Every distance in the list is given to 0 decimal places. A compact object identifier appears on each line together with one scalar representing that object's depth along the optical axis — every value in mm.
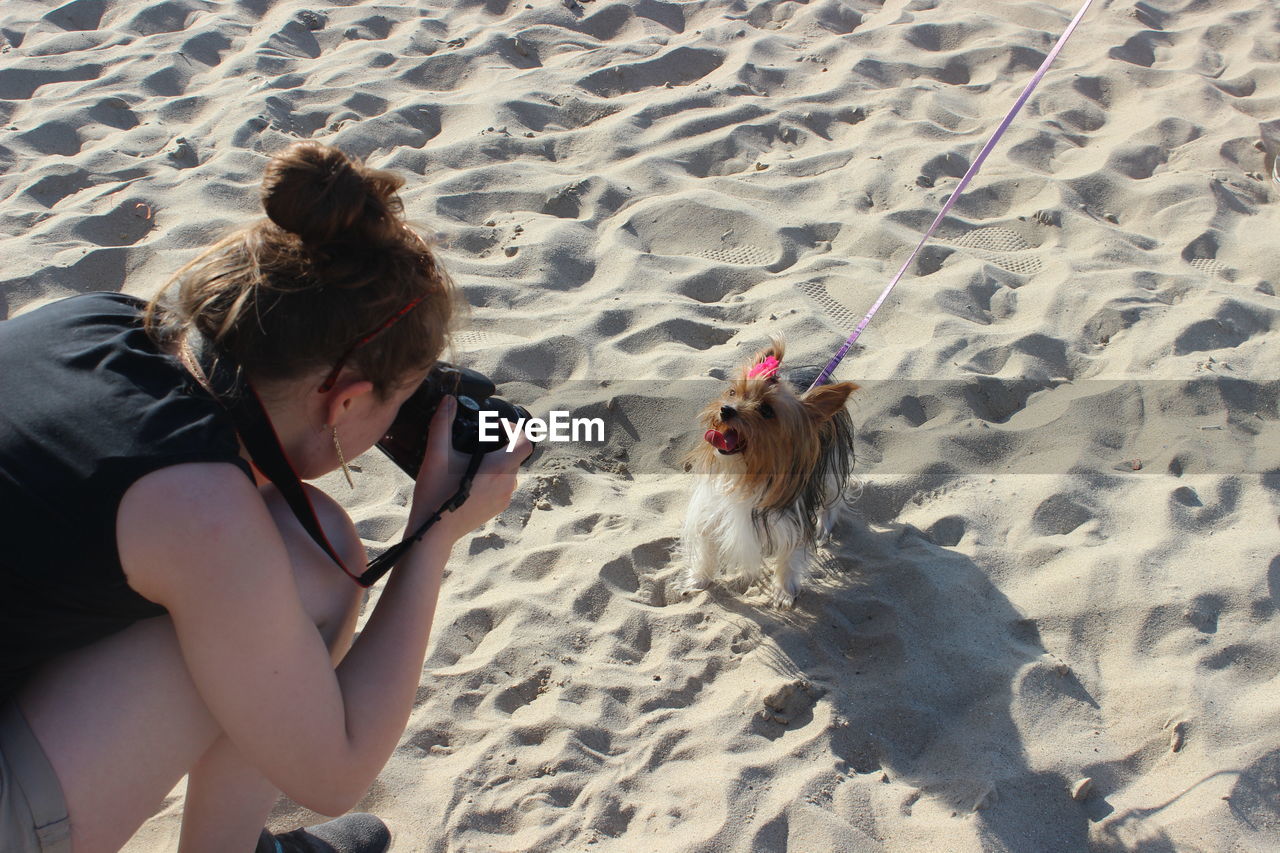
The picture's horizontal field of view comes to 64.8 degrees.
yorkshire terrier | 2787
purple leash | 2955
